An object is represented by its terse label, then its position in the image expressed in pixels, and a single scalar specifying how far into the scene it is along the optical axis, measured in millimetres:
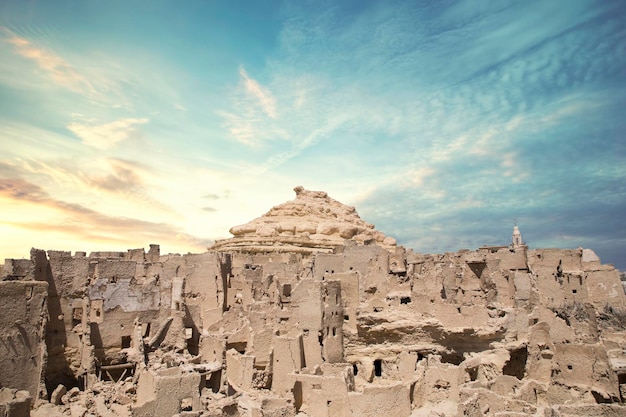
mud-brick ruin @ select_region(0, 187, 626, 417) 18578
